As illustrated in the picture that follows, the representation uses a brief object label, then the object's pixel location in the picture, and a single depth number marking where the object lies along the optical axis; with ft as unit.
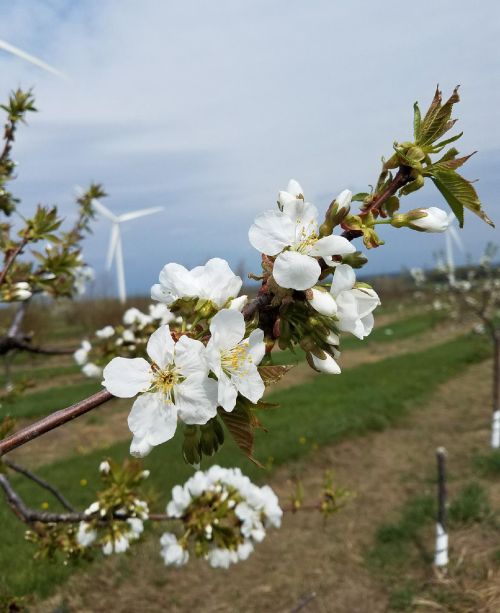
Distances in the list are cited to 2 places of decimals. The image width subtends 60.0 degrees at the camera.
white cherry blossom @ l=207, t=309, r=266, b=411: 0.41
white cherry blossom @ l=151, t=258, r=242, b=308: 0.47
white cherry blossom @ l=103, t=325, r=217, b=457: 0.42
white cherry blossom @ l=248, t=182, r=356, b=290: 0.41
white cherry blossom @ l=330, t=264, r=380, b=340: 0.44
